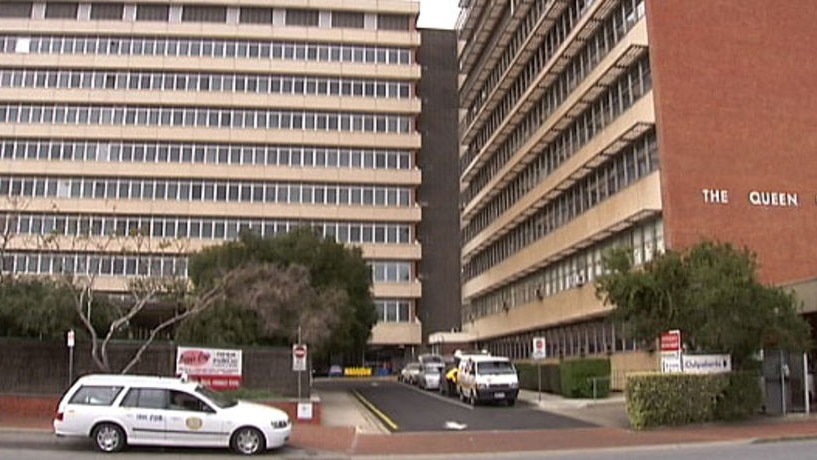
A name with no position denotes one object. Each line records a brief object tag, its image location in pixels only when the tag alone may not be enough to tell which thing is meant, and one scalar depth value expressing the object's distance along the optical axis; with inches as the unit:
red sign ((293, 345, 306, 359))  1016.1
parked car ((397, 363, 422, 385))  2043.6
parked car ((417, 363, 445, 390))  1785.2
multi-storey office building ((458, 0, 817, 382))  1393.9
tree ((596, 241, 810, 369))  955.3
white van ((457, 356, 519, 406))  1255.5
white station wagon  710.5
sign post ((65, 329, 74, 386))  1003.1
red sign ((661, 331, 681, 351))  961.5
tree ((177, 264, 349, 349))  1216.8
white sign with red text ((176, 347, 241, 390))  1047.0
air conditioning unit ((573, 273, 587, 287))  1734.7
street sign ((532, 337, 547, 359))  1278.3
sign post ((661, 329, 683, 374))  963.3
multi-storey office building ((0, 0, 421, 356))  2687.0
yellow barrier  3014.3
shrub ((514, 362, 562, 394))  1462.8
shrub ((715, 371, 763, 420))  965.2
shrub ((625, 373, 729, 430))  923.4
